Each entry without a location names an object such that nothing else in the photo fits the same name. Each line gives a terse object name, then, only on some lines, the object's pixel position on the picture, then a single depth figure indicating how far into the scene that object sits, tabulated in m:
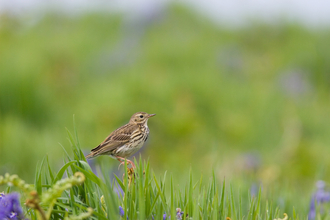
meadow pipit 7.95
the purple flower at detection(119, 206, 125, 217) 5.41
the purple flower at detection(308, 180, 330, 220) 7.95
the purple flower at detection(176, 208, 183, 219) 5.43
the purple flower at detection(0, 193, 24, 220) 4.59
